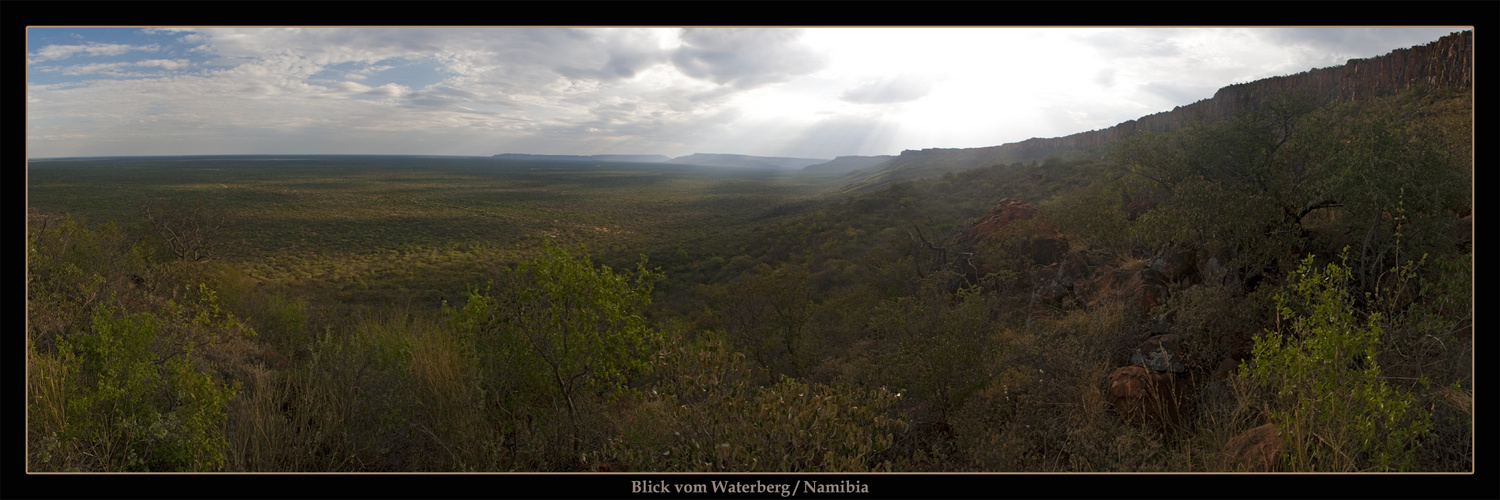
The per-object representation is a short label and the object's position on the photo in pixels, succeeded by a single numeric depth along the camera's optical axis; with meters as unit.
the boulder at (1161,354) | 5.88
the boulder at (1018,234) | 13.69
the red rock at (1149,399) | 5.26
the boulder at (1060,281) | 10.73
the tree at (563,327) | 4.30
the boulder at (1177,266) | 8.22
